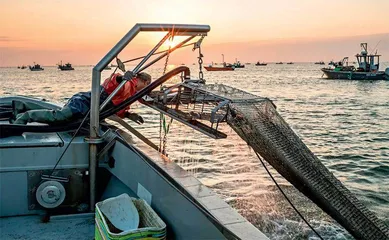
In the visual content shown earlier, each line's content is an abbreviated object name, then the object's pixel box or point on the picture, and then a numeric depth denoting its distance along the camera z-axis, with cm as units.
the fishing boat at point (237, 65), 15582
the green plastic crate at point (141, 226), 323
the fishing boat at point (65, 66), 14573
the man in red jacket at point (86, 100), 475
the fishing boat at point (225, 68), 13710
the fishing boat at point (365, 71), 5954
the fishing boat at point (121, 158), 424
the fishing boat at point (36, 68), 14788
